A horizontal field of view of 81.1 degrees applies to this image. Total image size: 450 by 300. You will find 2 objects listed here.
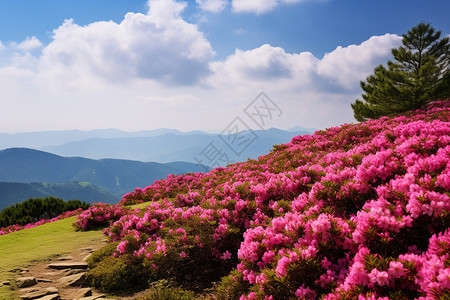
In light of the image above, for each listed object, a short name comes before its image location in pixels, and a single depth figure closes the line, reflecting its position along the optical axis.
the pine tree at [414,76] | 24.83
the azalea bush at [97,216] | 9.59
